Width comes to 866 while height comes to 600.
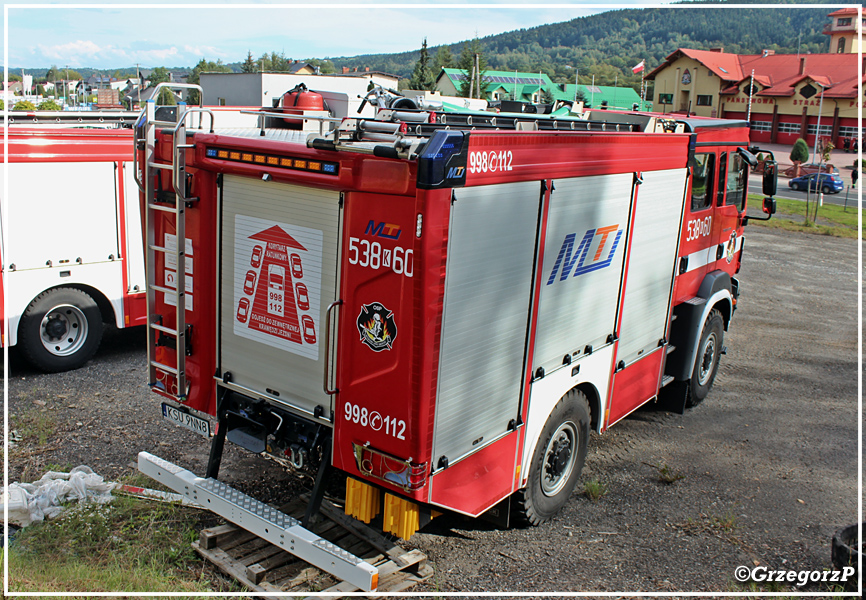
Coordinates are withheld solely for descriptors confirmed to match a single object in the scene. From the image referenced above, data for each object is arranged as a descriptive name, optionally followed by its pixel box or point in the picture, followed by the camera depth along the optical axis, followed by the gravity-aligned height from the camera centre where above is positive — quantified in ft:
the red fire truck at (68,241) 26.22 -4.63
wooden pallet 14.61 -9.08
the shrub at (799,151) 153.99 +2.15
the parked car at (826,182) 120.06 -3.39
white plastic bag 16.40 -9.01
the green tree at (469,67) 222.48 +25.38
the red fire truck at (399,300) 12.89 -3.38
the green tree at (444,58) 314.35 +36.68
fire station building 190.80 +19.90
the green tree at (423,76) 215.31 +19.24
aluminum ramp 13.14 -7.80
